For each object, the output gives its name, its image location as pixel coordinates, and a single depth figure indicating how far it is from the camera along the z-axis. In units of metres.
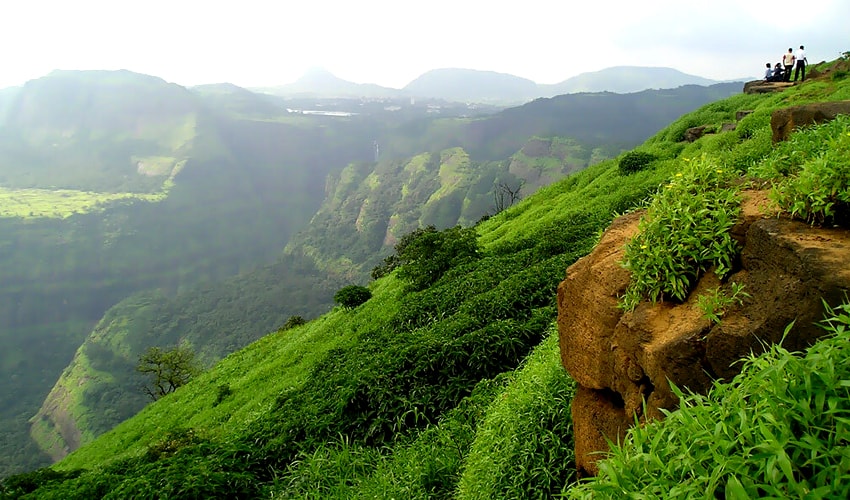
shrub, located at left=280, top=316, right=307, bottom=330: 35.53
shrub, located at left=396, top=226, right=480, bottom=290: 17.30
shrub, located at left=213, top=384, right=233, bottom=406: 19.20
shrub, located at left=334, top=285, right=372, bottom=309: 22.03
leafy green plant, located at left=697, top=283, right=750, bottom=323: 3.40
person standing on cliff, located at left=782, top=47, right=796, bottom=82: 24.02
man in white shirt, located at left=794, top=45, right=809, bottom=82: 23.32
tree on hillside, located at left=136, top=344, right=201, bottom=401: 40.61
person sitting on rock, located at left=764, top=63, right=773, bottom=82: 26.77
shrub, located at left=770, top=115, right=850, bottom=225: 3.26
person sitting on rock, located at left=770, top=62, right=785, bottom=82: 26.22
